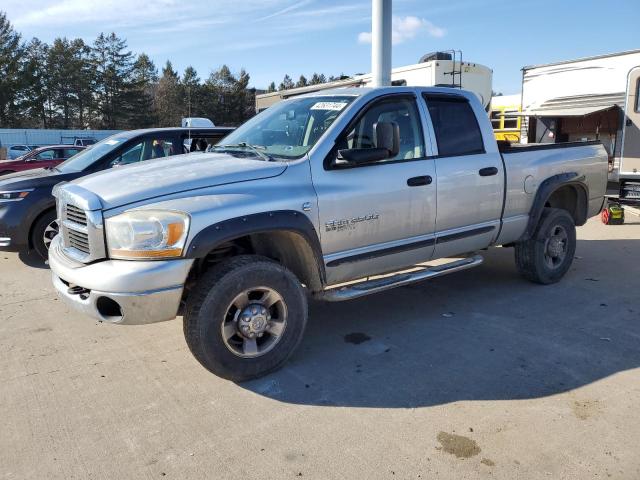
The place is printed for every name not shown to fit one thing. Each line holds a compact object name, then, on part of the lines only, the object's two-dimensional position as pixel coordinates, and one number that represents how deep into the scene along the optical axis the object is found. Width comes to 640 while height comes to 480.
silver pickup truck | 3.28
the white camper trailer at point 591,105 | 10.69
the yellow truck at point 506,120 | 19.05
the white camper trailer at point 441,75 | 13.80
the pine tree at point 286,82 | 94.24
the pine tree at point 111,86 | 62.50
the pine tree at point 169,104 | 63.72
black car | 6.62
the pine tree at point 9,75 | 55.78
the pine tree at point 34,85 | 57.78
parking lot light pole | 9.27
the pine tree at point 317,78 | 82.68
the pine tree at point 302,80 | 86.79
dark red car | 15.77
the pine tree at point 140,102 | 62.75
